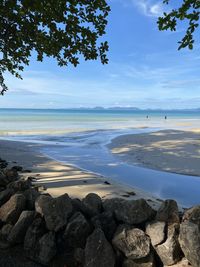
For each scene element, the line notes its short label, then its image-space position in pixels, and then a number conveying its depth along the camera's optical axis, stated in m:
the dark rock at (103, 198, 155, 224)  3.00
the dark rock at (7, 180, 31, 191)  3.75
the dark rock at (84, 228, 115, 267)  2.77
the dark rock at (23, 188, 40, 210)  3.44
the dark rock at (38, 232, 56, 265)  2.93
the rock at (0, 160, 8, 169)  6.84
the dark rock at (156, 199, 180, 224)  2.89
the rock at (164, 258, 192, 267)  2.63
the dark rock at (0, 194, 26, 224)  3.31
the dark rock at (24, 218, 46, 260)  3.01
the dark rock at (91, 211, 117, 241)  2.99
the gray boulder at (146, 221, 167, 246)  2.76
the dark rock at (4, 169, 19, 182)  4.55
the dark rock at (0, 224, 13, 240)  3.24
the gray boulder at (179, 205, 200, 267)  2.53
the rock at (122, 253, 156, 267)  2.73
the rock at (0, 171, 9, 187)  4.26
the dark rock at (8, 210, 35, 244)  3.16
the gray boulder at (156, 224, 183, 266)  2.68
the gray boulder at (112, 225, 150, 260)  2.75
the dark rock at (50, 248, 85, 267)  2.88
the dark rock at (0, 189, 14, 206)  3.60
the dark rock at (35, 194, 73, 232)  3.08
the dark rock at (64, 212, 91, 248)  2.96
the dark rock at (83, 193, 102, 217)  3.24
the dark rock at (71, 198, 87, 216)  3.27
